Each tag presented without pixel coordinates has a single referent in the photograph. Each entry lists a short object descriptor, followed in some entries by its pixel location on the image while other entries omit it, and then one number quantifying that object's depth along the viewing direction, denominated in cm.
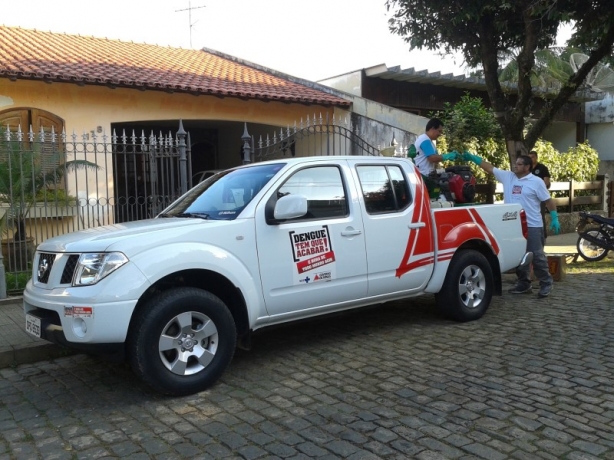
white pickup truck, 412
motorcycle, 1023
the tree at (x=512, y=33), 905
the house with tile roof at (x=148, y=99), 1125
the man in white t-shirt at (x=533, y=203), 752
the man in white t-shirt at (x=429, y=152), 706
